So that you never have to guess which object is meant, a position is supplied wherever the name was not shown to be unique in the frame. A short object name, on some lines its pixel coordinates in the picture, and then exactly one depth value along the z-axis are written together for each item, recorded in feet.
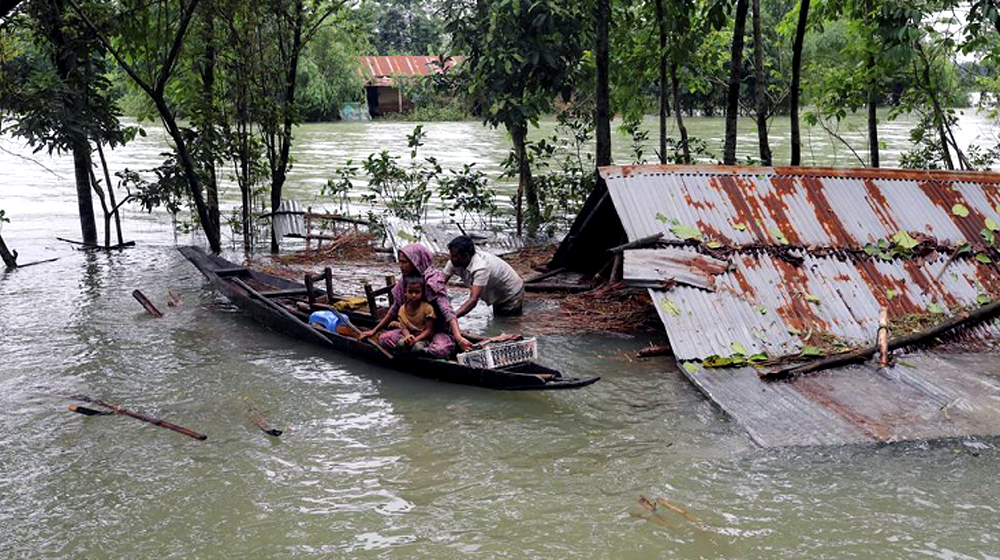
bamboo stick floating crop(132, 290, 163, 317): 35.19
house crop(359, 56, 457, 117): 167.02
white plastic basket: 23.75
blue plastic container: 29.60
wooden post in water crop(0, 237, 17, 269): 45.19
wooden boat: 23.35
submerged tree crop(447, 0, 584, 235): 42.65
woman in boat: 25.17
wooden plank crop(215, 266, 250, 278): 36.32
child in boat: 25.53
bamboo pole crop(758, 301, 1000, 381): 23.86
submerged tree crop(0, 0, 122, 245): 37.22
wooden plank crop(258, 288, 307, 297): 32.86
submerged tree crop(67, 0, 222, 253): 38.40
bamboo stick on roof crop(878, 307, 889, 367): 24.06
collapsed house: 22.20
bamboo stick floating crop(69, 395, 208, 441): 22.27
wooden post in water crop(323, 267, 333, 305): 30.78
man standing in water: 29.32
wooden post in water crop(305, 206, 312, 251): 46.78
